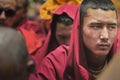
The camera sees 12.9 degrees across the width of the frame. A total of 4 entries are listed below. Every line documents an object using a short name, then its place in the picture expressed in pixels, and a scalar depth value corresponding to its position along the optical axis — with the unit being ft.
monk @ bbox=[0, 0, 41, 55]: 17.71
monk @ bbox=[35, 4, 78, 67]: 17.52
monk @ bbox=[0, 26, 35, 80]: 7.55
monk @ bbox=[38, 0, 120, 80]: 13.59
